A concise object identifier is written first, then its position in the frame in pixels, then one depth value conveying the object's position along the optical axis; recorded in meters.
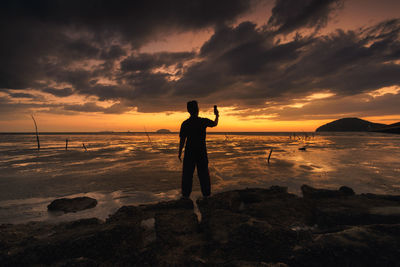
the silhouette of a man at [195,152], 5.66
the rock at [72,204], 5.45
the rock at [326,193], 5.89
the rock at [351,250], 2.44
